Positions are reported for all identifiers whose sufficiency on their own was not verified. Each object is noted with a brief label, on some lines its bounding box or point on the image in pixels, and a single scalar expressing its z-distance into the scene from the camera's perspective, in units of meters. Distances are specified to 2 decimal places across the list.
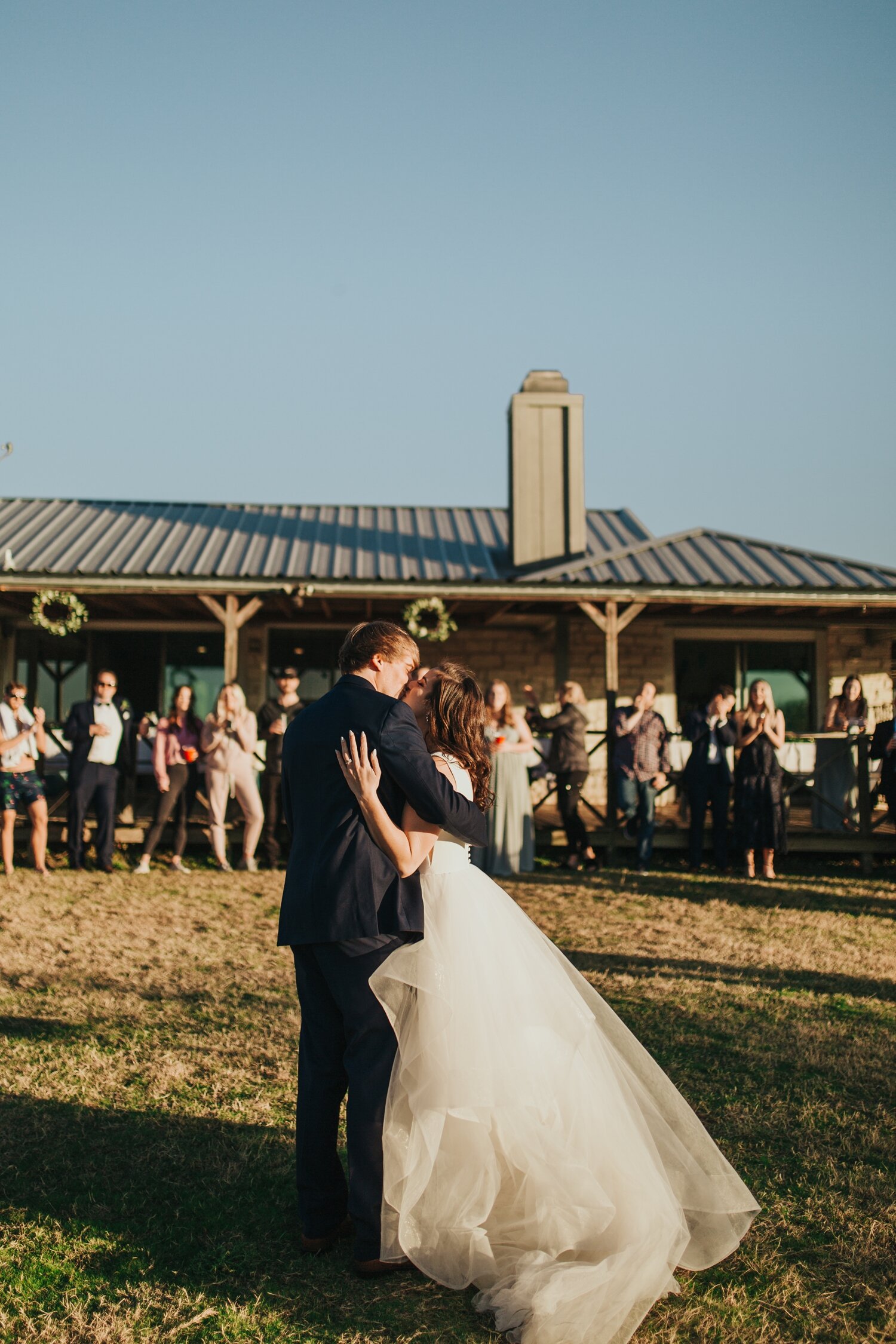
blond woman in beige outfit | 9.24
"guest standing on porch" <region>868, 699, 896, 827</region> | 8.85
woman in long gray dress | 8.78
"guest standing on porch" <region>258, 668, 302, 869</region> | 9.41
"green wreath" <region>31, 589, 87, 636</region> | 10.16
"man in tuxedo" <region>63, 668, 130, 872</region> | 9.12
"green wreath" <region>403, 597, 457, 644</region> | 10.33
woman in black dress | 8.88
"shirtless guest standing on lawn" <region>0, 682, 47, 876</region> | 8.64
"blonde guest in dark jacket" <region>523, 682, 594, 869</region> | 9.46
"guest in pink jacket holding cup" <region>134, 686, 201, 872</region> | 9.30
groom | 2.61
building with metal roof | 10.30
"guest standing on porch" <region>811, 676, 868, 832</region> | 10.10
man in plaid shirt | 9.32
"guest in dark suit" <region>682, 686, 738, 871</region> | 9.37
